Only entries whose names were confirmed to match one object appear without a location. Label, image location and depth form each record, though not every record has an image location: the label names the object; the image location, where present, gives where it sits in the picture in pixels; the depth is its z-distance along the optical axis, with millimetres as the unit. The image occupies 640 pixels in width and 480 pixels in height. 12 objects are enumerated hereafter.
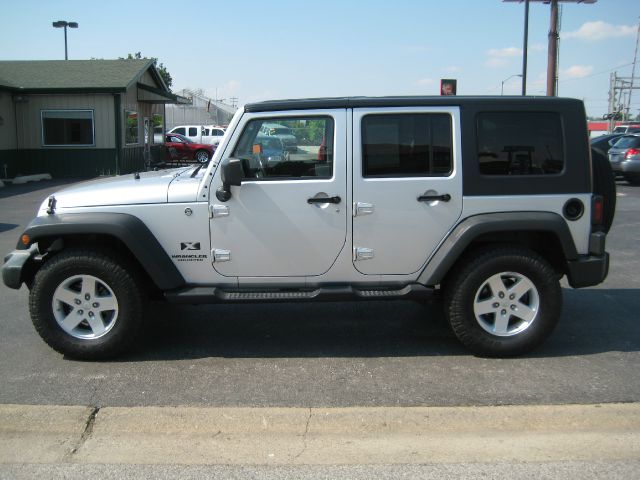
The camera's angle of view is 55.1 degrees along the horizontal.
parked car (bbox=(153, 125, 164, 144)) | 27344
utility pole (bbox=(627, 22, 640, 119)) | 61825
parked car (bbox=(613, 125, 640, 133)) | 29906
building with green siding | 20922
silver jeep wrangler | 4582
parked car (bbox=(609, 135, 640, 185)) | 18000
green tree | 48466
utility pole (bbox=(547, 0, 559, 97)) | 22734
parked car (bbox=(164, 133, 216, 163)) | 29612
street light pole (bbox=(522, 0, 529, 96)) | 24391
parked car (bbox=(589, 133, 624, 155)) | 19406
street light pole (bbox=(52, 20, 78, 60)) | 34712
